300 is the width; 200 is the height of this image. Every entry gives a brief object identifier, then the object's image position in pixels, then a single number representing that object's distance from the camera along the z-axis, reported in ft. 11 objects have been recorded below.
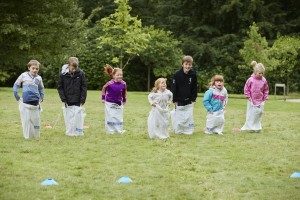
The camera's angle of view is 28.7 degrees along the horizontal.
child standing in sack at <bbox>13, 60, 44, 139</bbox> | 43.65
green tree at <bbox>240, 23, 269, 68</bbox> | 121.80
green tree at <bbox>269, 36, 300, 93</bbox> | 124.89
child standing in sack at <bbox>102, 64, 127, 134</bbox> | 48.32
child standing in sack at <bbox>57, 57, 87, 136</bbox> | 45.98
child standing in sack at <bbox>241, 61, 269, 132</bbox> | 51.55
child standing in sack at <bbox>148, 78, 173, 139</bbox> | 45.70
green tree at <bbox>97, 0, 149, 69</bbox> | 124.57
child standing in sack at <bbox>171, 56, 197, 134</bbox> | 48.55
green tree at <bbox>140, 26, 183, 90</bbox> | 140.15
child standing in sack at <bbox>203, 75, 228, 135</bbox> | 48.98
